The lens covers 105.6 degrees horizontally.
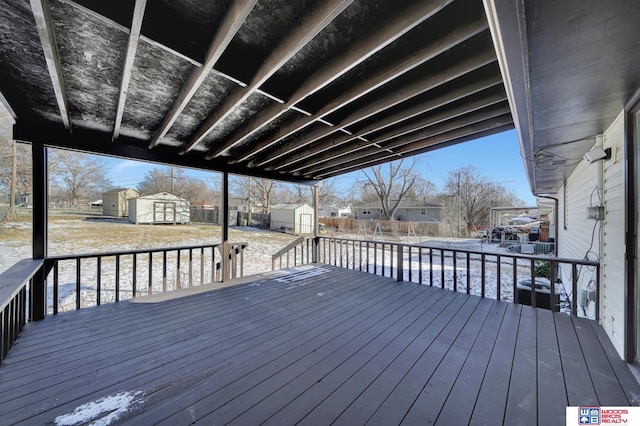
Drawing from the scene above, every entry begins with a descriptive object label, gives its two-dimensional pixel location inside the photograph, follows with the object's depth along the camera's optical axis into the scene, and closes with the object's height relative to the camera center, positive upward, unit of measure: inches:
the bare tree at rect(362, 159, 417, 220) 773.9 +106.1
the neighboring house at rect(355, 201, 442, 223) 884.6 +4.5
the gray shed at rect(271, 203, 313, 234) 718.5 -16.2
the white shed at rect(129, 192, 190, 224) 585.0 +9.5
